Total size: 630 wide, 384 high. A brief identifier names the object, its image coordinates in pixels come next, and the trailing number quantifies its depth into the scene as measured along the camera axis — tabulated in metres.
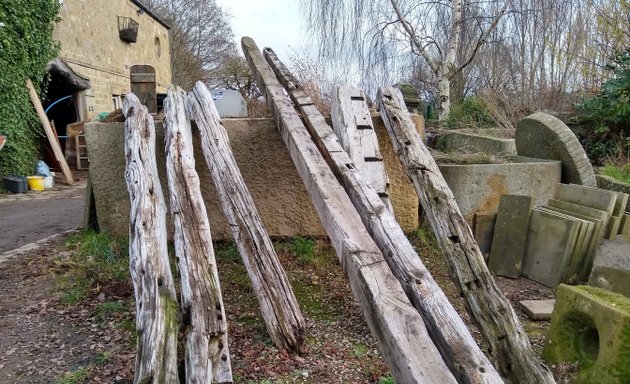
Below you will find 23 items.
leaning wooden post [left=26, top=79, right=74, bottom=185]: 9.83
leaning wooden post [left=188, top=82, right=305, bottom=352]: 2.46
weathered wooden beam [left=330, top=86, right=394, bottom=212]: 3.33
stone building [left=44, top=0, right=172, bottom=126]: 11.30
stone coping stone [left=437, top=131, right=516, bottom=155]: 5.82
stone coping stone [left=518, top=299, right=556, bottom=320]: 2.98
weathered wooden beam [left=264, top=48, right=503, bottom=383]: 1.70
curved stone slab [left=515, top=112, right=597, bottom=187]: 4.30
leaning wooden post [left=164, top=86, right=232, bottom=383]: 2.00
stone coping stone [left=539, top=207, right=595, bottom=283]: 3.40
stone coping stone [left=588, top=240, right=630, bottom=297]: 3.00
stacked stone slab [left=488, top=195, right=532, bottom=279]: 3.70
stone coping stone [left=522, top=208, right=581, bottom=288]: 3.42
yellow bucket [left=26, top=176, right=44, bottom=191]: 9.43
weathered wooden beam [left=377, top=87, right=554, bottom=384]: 2.12
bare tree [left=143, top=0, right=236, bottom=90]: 28.97
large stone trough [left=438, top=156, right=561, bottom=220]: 4.21
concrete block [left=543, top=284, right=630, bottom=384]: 2.01
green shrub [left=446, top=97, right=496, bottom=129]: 9.20
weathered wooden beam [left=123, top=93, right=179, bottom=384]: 1.96
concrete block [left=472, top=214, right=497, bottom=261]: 3.95
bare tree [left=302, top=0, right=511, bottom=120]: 11.20
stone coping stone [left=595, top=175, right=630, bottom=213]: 4.27
